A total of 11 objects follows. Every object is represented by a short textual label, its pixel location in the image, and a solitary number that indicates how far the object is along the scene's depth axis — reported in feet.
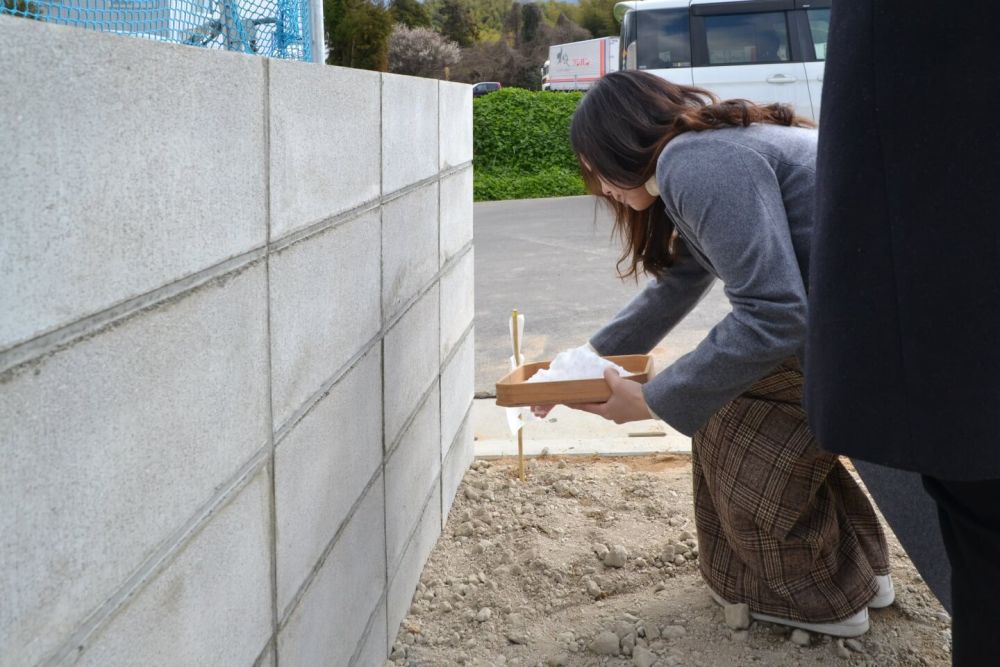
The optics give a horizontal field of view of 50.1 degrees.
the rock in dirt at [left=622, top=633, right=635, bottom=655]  7.47
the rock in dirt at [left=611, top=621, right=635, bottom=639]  7.64
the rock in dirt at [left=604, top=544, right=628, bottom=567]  8.71
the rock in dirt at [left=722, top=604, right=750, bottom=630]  7.66
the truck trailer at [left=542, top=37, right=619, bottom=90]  87.56
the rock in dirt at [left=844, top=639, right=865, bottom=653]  7.44
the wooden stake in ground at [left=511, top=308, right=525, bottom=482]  8.77
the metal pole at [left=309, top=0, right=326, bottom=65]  8.39
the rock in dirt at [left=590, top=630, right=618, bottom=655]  7.42
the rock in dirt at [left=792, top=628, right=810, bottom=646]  7.48
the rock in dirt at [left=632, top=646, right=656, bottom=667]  7.22
